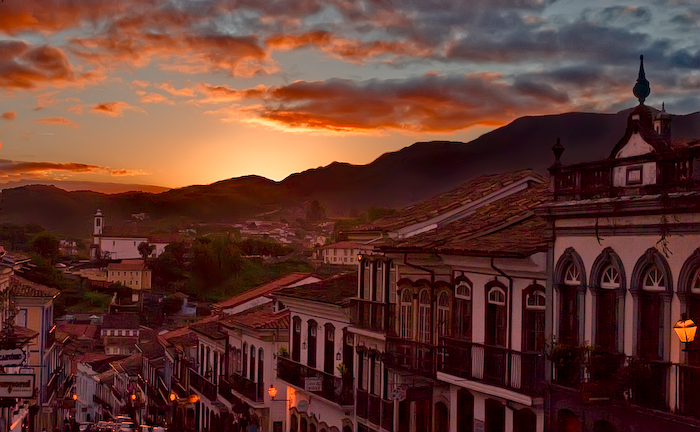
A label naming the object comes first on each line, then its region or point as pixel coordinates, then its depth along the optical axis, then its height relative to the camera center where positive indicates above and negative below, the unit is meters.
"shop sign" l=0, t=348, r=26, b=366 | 31.52 -4.36
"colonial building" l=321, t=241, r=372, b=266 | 151.98 -4.31
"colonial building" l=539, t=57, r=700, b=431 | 17.95 -0.93
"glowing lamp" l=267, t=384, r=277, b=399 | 38.75 -6.46
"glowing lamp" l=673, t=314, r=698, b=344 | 16.62 -1.59
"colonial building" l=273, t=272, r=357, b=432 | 34.12 -4.81
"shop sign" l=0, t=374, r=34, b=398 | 31.09 -5.25
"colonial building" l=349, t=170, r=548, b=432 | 23.02 -2.26
